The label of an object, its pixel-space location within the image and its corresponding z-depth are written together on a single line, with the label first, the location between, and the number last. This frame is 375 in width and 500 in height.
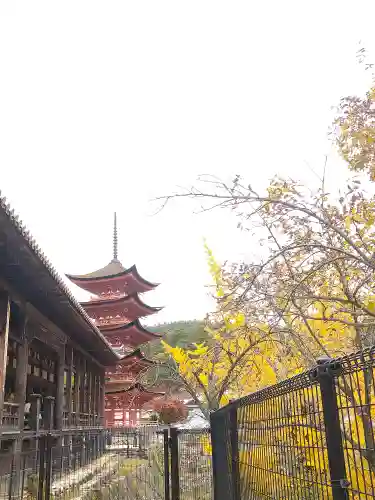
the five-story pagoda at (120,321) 30.28
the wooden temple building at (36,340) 8.00
